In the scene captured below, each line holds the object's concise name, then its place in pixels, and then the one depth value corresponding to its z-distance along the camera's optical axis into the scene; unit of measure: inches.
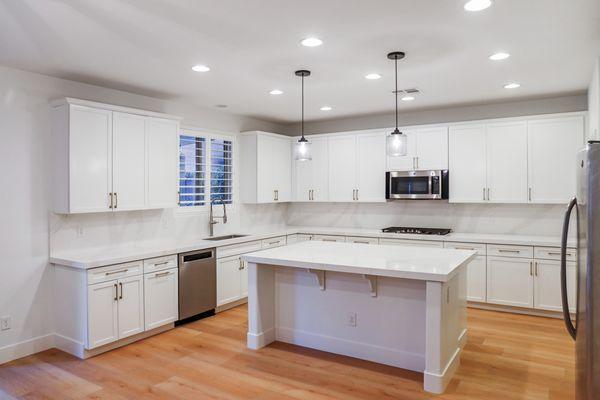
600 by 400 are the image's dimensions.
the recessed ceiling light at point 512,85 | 172.3
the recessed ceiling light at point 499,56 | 133.3
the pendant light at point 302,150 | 149.9
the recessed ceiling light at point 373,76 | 158.2
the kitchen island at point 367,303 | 119.0
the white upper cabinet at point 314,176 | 252.5
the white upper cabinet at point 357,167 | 234.7
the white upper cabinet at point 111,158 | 149.9
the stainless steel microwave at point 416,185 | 213.5
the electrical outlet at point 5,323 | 141.8
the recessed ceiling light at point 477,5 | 95.6
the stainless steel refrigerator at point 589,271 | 72.7
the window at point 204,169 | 206.8
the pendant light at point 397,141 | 133.7
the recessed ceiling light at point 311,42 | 119.8
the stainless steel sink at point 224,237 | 216.5
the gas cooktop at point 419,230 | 213.7
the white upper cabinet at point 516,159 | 189.0
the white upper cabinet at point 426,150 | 215.3
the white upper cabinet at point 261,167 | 236.7
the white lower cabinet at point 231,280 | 194.4
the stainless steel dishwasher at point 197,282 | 176.2
